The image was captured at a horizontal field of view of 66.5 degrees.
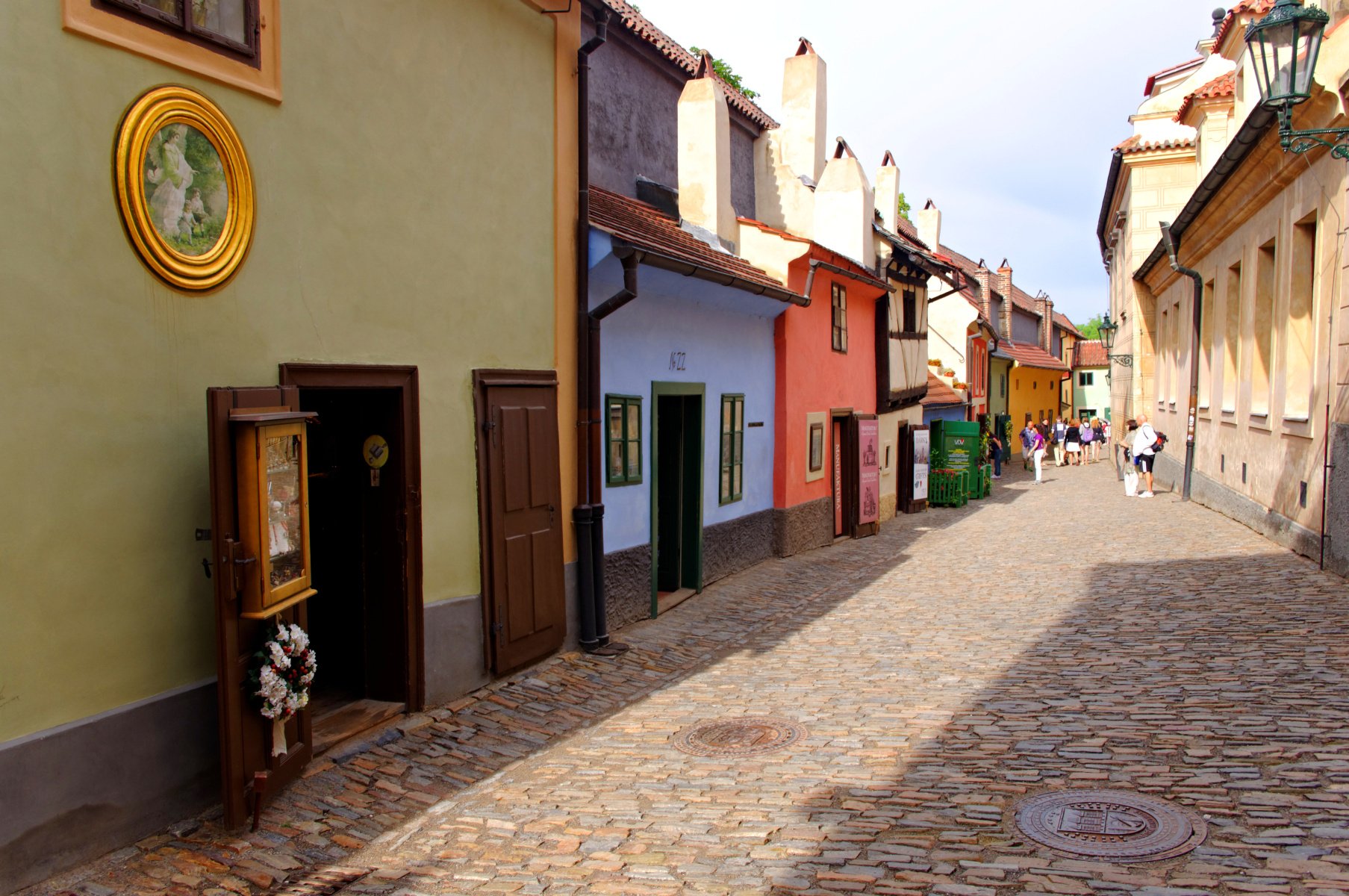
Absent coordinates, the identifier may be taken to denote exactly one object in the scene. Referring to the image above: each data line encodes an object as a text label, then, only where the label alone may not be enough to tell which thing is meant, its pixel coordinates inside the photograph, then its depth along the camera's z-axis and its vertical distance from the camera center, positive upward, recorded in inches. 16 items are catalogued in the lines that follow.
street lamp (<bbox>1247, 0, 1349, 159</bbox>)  321.7 +110.6
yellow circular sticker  276.8 -11.7
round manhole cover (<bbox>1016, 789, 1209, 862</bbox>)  182.4 -80.0
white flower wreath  202.7 -53.5
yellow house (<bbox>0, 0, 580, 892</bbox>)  176.4 +9.6
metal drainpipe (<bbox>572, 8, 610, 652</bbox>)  350.0 +5.6
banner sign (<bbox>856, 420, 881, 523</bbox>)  703.7 -48.4
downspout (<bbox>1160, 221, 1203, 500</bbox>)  783.1 +32.2
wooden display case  195.3 -19.9
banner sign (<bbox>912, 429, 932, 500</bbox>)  884.0 -51.0
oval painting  197.3 +43.8
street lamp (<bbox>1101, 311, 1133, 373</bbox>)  1254.9 +83.4
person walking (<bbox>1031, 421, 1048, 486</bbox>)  1136.8 -56.1
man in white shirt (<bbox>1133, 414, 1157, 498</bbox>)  861.2 -42.7
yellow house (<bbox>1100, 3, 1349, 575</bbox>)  431.8 +47.6
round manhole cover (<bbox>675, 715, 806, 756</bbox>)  260.4 -87.5
